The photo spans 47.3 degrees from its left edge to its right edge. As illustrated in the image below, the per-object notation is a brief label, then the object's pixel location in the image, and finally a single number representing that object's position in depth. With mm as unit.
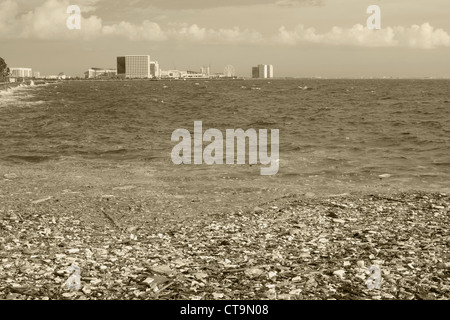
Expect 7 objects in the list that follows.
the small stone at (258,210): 12506
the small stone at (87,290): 7469
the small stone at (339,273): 8077
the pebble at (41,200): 13442
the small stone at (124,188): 15904
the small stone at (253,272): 8141
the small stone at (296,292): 7502
